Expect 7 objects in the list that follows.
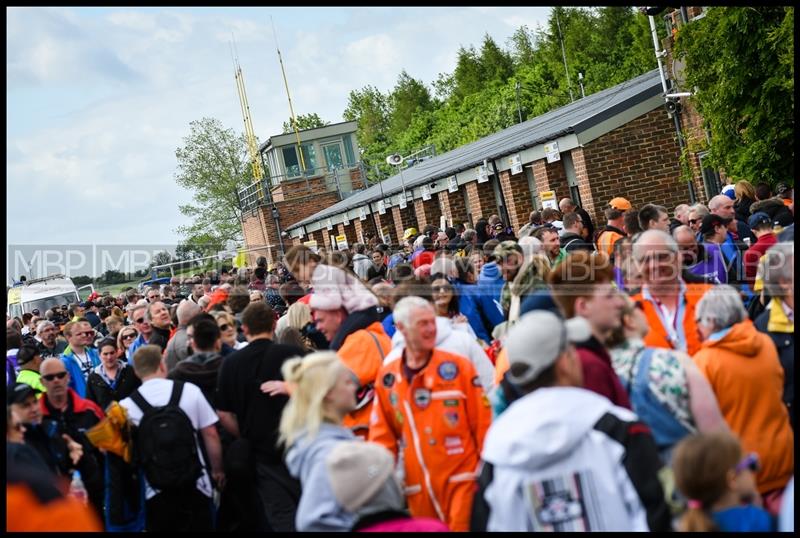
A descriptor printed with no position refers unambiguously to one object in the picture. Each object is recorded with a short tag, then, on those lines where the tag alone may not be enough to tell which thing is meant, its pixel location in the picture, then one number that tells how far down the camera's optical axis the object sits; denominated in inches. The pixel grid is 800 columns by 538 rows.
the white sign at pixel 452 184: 1080.8
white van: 1306.6
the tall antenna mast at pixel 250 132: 2292.1
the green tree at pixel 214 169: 2918.3
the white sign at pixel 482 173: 994.4
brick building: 794.2
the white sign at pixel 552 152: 827.4
